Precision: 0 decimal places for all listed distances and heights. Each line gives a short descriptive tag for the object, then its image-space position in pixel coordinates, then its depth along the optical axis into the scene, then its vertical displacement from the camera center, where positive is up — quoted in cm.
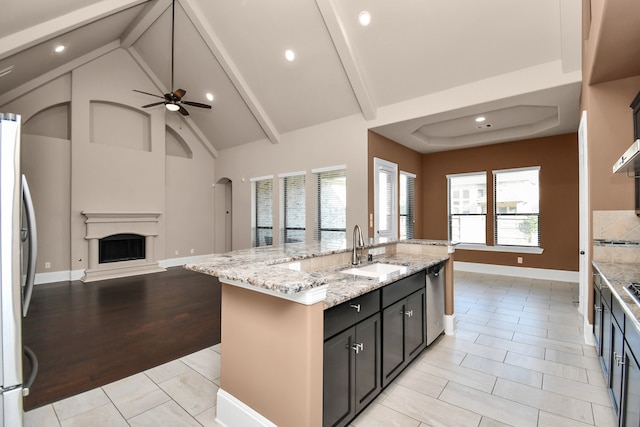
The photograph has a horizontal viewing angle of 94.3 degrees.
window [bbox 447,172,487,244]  666 +16
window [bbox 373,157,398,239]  553 +33
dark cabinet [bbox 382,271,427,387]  217 -90
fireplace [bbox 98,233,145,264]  643 -72
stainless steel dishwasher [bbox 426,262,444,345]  289 -88
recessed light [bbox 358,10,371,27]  388 +260
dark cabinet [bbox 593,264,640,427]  141 -83
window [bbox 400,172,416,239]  665 +21
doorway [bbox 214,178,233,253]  868 -2
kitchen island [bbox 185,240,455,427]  148 -65
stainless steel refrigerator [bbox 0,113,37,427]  128 -26
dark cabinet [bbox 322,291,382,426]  165 -89
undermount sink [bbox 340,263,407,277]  257 -50
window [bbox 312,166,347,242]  582 +22
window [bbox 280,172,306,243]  658 +16
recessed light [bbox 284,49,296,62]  480 +262
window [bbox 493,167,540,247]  604 +15
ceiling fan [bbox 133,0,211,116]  511 +203
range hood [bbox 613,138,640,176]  171 +37
